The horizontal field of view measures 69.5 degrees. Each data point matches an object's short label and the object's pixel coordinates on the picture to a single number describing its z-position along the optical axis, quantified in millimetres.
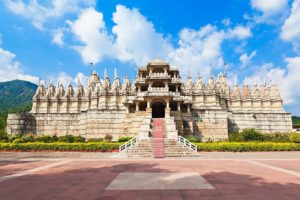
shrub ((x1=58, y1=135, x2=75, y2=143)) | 32447
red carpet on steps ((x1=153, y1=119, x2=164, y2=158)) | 23194
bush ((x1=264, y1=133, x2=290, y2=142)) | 33969
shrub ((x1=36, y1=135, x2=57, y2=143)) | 32716
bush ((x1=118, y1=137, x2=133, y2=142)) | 30141
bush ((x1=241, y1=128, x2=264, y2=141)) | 34500
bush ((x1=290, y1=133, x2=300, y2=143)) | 33069
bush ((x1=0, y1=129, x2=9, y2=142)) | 34966
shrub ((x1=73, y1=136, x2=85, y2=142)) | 33078
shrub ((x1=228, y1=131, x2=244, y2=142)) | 34656
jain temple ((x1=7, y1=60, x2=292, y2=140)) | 36562
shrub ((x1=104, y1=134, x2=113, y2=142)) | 36516
